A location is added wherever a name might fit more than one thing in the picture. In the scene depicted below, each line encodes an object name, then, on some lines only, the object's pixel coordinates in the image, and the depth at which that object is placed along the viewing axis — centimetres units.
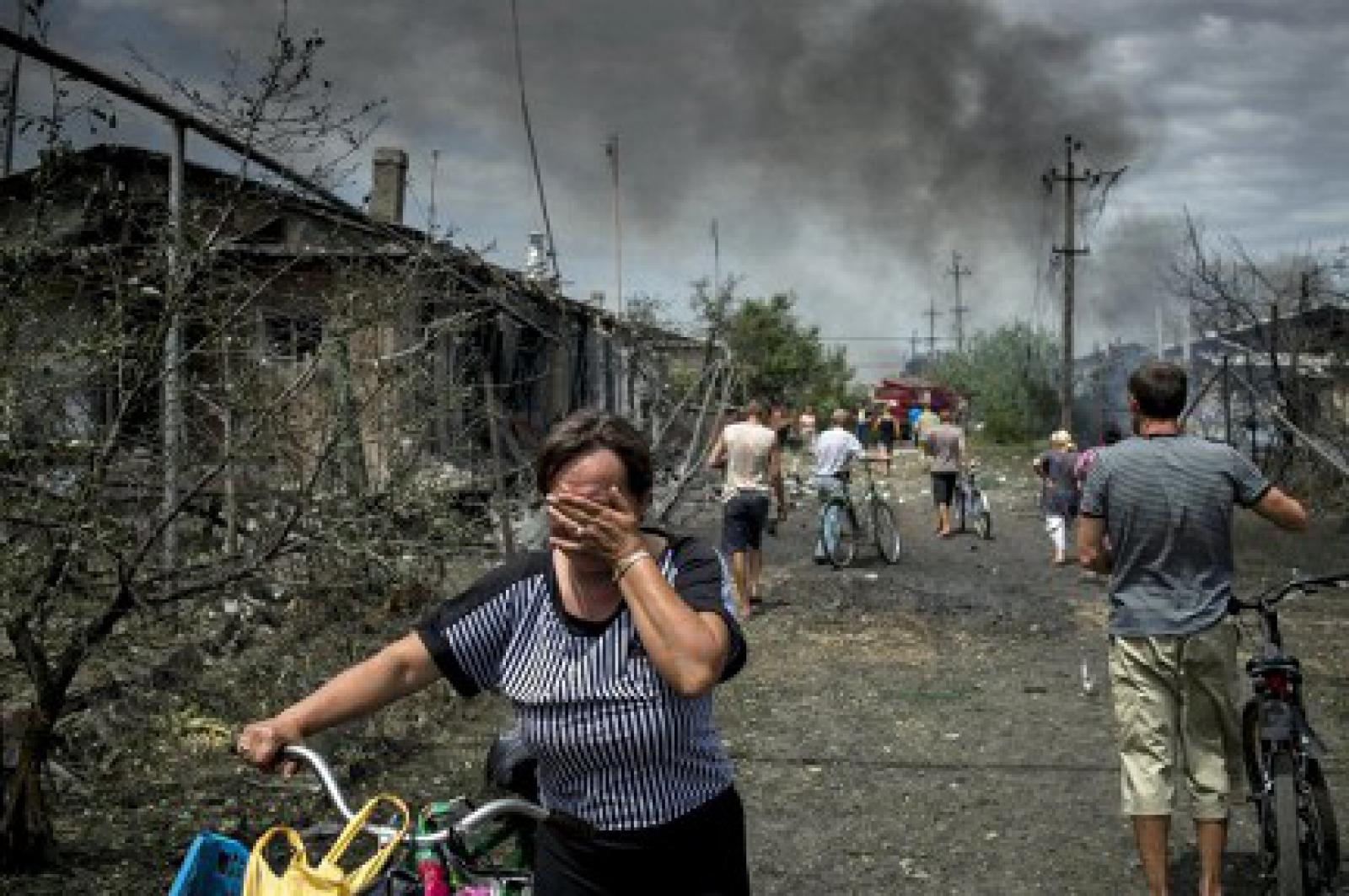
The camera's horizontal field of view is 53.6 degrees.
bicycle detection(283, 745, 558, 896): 221
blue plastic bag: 209
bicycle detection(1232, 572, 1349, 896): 418
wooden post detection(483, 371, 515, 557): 847
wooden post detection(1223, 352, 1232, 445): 1923
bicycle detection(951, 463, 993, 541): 1748
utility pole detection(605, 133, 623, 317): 1480
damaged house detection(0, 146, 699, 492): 456
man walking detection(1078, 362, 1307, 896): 441
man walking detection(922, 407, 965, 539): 1636
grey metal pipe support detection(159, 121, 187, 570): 452
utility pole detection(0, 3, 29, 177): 452
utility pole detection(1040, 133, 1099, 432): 3434
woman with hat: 1406
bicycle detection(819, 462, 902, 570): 1404
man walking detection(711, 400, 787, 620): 1099
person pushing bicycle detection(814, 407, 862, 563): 1396
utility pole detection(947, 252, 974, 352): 8569
